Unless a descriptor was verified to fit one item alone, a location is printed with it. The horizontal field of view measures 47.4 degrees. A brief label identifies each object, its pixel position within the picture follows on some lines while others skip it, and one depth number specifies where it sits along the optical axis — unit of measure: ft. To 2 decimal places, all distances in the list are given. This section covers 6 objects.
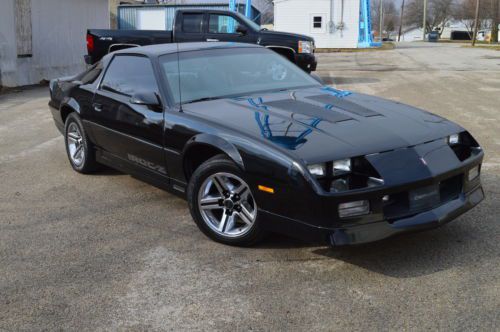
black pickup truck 42.16
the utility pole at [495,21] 199.62
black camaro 11.49
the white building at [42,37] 48.73
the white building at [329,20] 132.87
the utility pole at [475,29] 145.12
